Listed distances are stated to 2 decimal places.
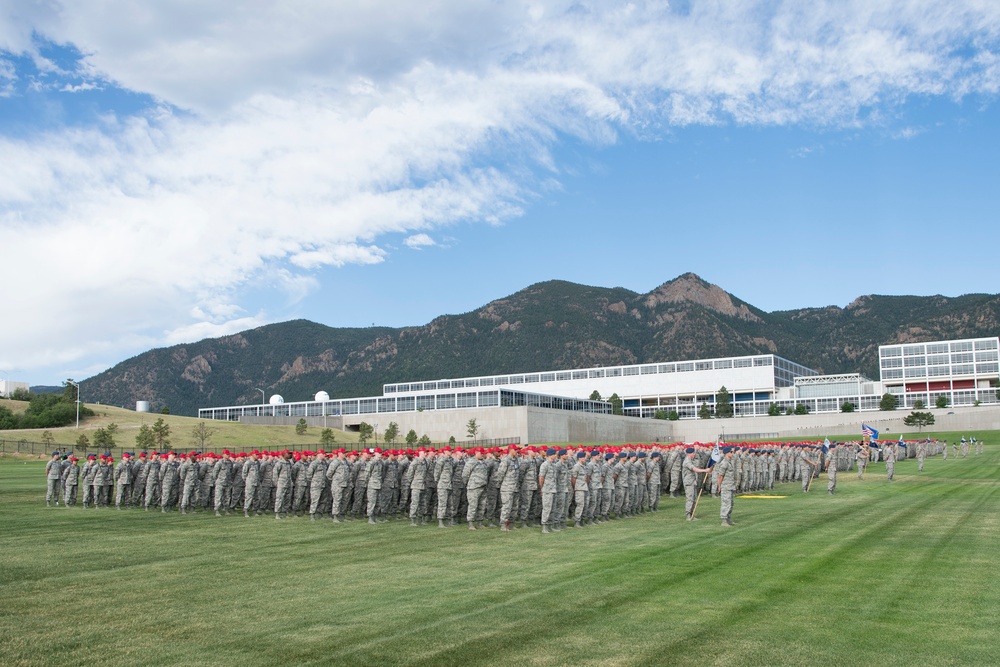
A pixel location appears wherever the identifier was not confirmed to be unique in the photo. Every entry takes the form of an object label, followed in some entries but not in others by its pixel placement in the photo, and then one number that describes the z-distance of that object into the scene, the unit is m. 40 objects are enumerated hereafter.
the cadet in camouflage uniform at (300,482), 20.38
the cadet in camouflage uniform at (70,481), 22.81
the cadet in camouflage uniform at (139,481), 22.62
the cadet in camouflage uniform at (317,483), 19.56
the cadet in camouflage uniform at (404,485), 19.94
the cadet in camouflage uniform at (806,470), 27.31
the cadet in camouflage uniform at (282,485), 19.84
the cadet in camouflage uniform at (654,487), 21.84
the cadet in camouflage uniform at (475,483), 17.45
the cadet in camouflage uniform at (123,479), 22.28
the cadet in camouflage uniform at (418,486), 18.25
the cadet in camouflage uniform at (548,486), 16.53
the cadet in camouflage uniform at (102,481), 22.55
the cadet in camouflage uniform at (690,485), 18.70
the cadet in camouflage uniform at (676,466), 25.64
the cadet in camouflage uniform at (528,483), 17.50
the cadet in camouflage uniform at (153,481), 21.95
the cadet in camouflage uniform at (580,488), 17.62
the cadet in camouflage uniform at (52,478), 22.45
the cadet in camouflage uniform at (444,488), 17.83
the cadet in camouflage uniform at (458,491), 18.20
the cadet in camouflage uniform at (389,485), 19.12
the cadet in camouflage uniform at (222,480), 20.59
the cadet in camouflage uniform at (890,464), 32.09
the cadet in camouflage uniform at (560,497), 16.91
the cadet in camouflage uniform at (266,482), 20.66
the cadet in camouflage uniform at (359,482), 19.66
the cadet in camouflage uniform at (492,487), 18.11
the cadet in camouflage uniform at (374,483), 18.77
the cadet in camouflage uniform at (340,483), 19.11
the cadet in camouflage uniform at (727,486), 17.16
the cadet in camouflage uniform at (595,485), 18.11
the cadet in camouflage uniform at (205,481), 21.86
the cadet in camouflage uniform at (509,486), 16.94
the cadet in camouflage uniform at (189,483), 21.17
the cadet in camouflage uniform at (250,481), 20.30
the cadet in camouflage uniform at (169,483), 21.48
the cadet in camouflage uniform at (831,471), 25.81
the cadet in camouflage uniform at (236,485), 21.39
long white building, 113.56
